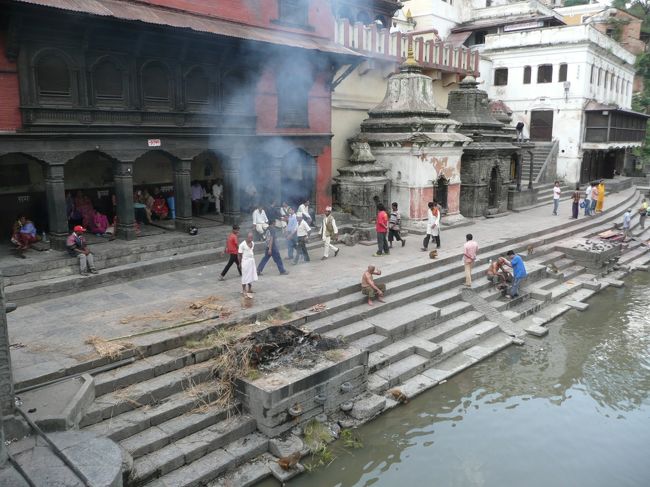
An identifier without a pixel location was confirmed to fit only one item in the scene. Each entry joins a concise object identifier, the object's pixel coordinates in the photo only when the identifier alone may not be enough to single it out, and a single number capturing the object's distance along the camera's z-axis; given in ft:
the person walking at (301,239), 45.16
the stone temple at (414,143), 60.29
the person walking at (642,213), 75.41
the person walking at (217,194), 56.54
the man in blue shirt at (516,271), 42.91
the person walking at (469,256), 42.52
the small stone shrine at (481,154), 69.10
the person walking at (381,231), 47.57
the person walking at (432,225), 50.78
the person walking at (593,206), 74.43
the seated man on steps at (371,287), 37.17
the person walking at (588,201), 73.67
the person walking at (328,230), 47.26
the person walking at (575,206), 69.05
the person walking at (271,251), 40.16
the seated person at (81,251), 37.68
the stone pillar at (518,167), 79.05
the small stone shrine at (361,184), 58.85
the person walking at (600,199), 77.51
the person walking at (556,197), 72.93
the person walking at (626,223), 67.82
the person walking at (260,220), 47.39
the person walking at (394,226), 51.80
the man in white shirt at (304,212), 49.85
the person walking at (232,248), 39.17
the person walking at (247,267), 35.24
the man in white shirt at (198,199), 55.26
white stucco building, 97.71
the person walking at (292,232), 44.86
